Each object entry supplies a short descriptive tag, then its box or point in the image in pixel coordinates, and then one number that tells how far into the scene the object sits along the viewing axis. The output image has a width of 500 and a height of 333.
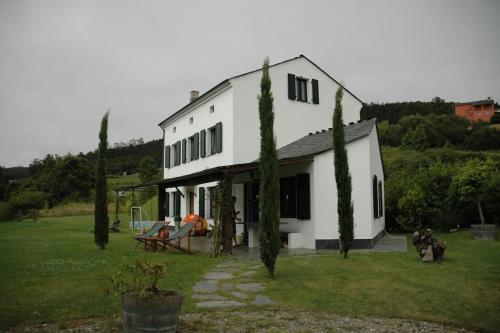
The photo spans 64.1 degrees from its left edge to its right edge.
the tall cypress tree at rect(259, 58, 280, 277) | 7.45
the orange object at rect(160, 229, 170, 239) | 13.63
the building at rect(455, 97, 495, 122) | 57.38
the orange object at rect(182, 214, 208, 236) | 17.06
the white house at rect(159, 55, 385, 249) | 11.99
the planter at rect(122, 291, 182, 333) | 3.97
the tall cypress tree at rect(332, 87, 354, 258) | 9.36
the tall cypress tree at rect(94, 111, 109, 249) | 11.60
